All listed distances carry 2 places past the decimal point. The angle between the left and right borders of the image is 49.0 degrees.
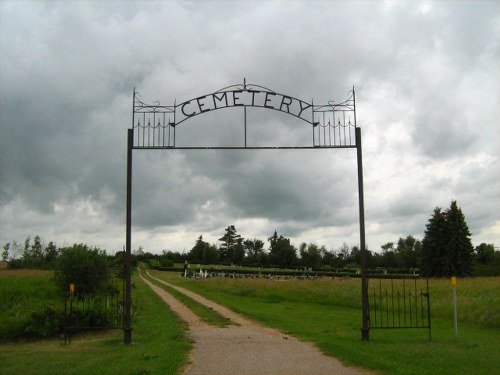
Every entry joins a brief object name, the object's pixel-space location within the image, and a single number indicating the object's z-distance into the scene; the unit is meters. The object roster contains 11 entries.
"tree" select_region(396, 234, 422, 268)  88.31
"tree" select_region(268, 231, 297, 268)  101.69
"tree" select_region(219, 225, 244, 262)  126.19
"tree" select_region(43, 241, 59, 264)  59.30
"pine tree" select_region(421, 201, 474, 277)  63.31
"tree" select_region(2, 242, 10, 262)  75.95
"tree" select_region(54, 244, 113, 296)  24.81
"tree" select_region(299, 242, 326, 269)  102.97
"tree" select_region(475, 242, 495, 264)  76.44
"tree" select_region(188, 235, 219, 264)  111.81
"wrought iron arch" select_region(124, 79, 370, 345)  13.44
